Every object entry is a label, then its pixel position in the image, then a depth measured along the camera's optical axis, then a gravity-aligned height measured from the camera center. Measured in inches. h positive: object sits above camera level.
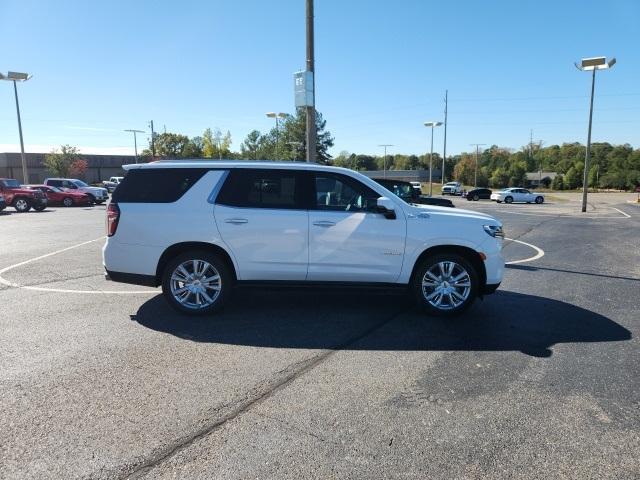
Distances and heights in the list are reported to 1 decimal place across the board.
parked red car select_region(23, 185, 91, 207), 1179.9 -55.3
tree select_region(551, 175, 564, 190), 3425.2 -96.8
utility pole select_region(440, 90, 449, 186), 2321.6 +198.7
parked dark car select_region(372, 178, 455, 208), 489.5 -22.2
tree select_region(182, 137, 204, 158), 3328.5 +179.4
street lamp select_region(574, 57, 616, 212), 1050.1 +230.6
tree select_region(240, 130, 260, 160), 4276.6 +267.9
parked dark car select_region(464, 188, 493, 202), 2027.6 -96.9
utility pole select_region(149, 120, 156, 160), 3026.6 +242.2
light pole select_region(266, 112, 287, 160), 1763.5 +211.9
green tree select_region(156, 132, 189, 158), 3425.2 +202.4
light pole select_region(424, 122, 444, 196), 2193.2 +214.8
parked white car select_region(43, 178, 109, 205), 1213.1 -35.6
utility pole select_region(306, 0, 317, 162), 423.5 +70.2
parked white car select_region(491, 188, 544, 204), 1843.0 -97.7
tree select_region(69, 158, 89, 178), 2645.9 +40.4
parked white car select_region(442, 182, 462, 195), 2415.1 -89.3
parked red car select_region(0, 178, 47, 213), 997.2 -47.8
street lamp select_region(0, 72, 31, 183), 1256.2 +253.5
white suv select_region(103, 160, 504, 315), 217.9 -28.8
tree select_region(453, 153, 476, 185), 4261.8 -7.9
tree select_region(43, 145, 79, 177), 2576.3 +67.7
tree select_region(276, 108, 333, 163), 2982.5 +231.4
